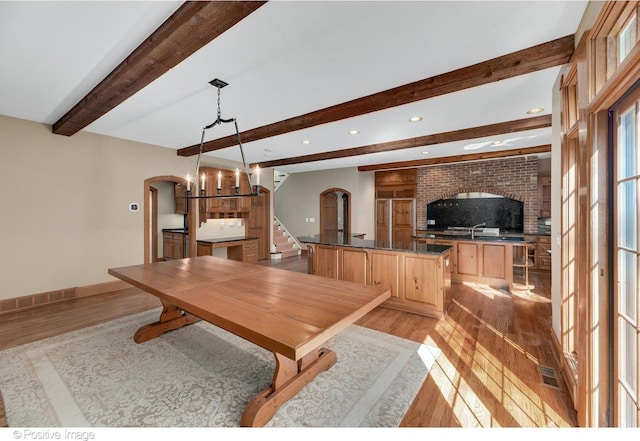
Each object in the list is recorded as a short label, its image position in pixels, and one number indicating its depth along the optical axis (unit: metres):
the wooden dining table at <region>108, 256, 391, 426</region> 1.38
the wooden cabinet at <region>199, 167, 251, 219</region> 5.62
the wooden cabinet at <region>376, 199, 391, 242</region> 7.50
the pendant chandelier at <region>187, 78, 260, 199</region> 2.45
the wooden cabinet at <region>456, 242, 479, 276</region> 4.82
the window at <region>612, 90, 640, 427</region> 1.24
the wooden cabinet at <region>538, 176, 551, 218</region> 6.08
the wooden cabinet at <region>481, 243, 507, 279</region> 4.54
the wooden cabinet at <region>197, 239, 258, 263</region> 5.60
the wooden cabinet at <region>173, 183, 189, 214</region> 6.74
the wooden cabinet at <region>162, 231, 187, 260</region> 6.27
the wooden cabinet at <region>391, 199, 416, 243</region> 7.15
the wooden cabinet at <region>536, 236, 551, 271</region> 5.55
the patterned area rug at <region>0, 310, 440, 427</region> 1.69
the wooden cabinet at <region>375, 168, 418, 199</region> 7.14
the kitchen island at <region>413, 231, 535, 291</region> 4.47
